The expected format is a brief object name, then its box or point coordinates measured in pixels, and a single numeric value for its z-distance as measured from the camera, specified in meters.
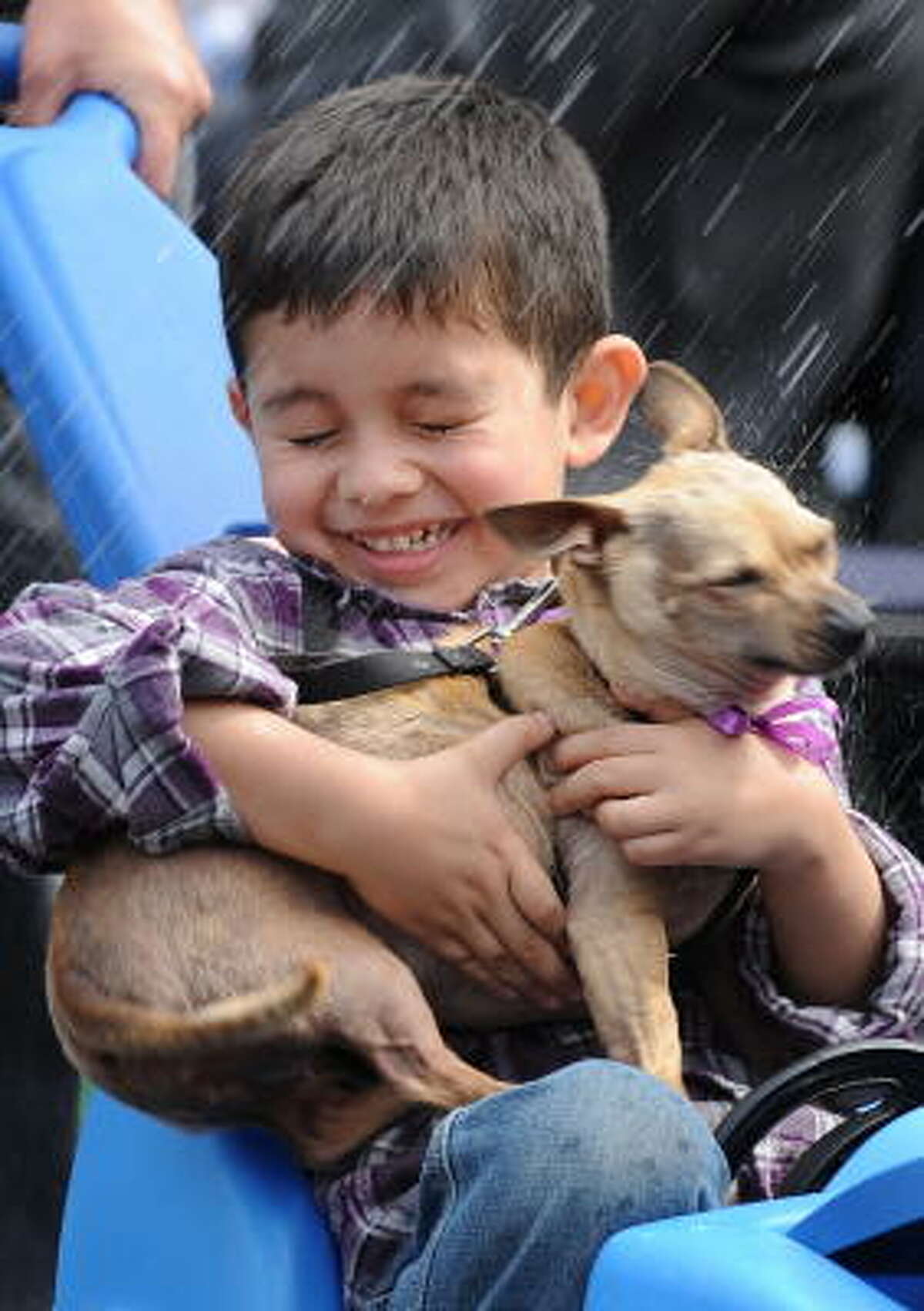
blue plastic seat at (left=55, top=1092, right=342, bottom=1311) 3.74
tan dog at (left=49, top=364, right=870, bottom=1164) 3.70
